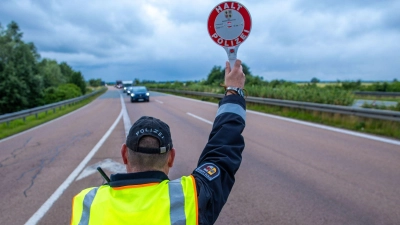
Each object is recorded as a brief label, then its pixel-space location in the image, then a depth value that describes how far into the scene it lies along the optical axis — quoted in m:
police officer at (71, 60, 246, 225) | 1.61
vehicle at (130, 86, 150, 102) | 33.00
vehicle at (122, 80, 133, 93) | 69.38
